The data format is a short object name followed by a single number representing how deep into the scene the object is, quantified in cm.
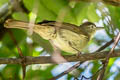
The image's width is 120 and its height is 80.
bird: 486
